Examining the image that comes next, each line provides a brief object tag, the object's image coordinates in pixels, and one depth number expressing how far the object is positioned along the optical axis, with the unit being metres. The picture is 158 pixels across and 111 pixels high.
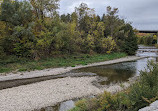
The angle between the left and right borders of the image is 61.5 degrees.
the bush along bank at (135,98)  6.04
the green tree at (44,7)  27.17
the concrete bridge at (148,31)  86.51
